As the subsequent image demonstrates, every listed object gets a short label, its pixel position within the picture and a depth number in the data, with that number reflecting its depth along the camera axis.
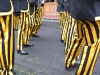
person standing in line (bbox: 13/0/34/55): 3.79
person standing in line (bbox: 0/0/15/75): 2.10
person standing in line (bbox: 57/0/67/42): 4.72
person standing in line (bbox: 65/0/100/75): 2.06
